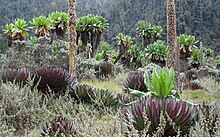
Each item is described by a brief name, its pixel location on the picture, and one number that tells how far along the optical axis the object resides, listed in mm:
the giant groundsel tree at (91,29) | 27250
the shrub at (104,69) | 19031
